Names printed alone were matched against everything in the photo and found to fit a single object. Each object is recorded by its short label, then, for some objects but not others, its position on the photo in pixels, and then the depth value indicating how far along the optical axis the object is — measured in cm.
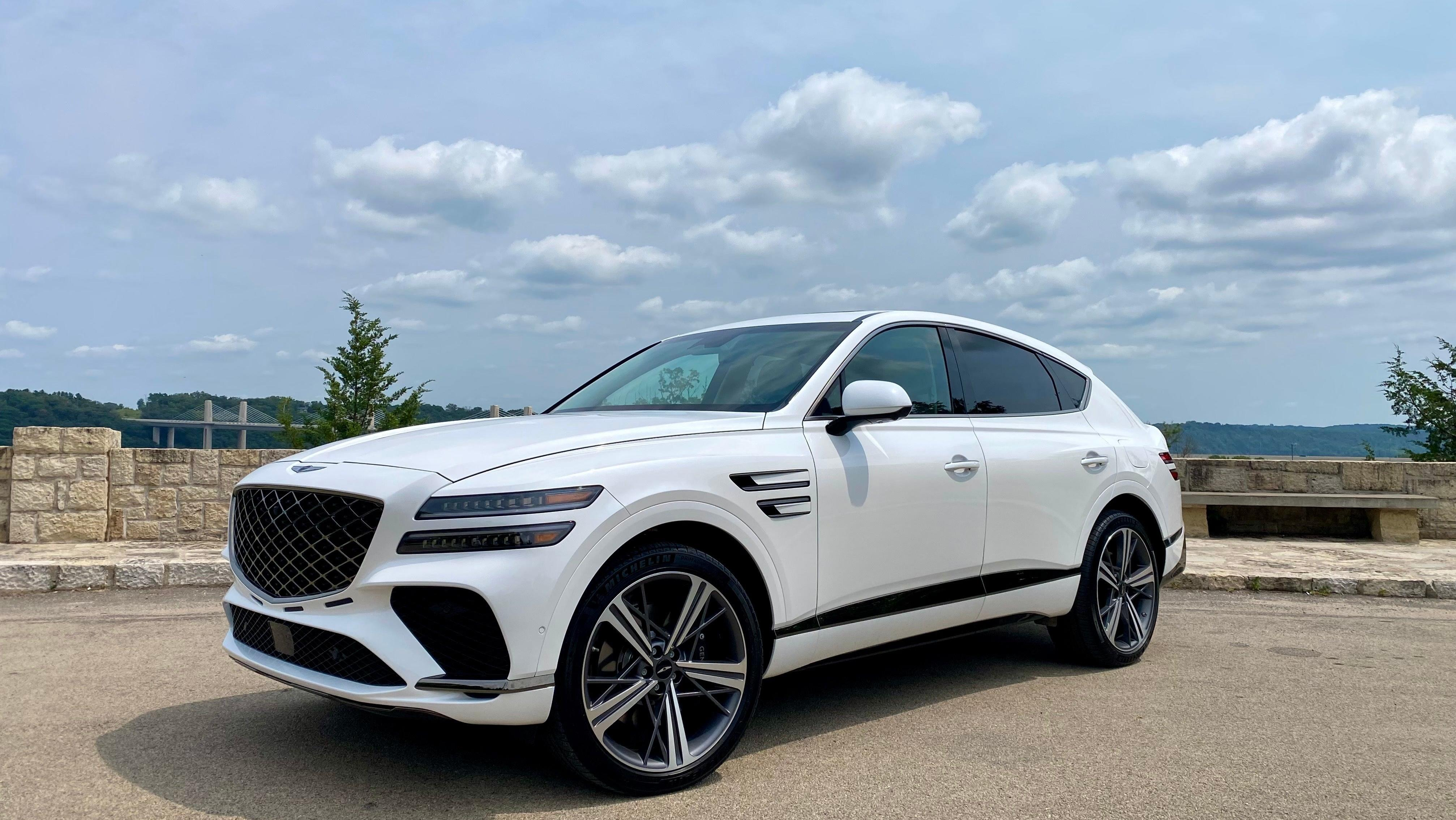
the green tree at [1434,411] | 1712
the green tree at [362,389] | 3075
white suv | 311
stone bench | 1138
